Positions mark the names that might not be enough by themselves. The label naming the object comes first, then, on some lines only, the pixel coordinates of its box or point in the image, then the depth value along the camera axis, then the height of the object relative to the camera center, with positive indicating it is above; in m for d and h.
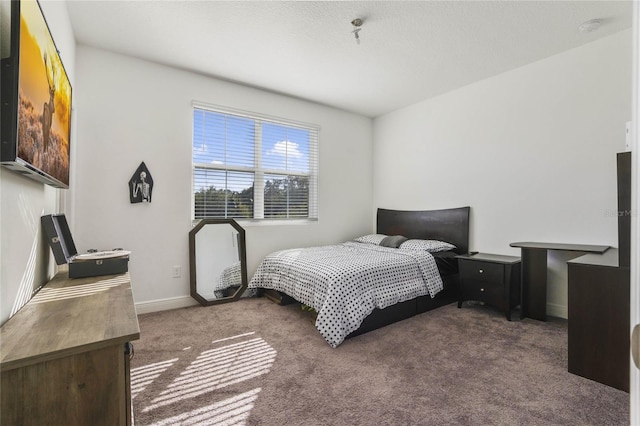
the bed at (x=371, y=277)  2.45 -0.61
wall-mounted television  0.99 +0.45
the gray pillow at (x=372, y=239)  4.18 -0.36
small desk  2.85 -0.64
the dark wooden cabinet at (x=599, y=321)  1.75 -0.65
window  3.52 +0.59
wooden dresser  0.79 -0.44
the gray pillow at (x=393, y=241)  3.85 -0.36
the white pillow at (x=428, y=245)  3.49 -0.38
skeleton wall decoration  3.03 +0.27
